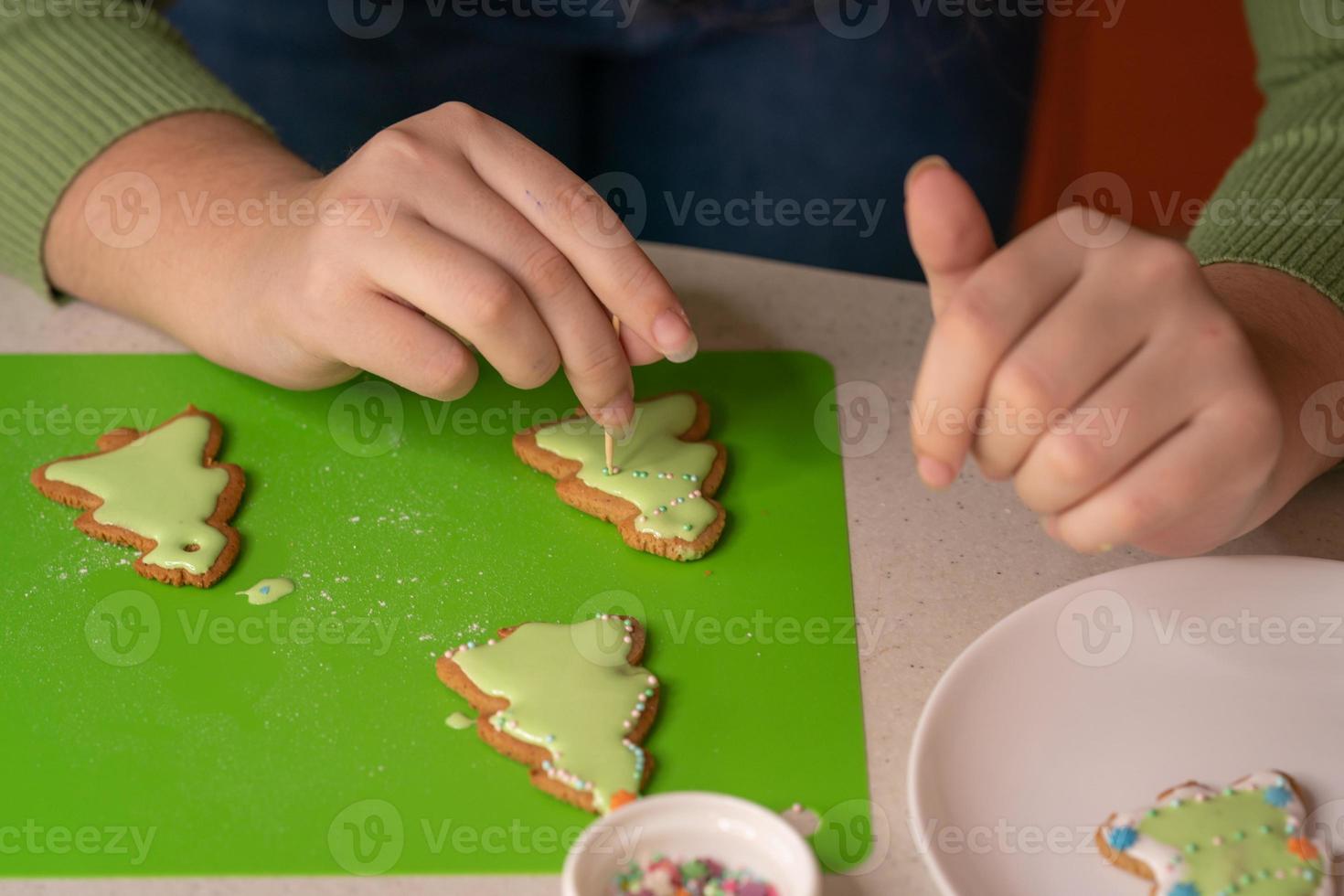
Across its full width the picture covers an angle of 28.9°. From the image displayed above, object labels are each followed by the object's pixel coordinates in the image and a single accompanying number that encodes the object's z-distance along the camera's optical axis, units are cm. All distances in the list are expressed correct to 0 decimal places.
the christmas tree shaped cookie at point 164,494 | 79
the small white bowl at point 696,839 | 69
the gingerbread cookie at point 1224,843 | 69
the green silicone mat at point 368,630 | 72
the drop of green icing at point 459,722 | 75
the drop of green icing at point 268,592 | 78
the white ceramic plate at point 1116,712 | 71
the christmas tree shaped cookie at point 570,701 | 73
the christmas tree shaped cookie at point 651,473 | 80
